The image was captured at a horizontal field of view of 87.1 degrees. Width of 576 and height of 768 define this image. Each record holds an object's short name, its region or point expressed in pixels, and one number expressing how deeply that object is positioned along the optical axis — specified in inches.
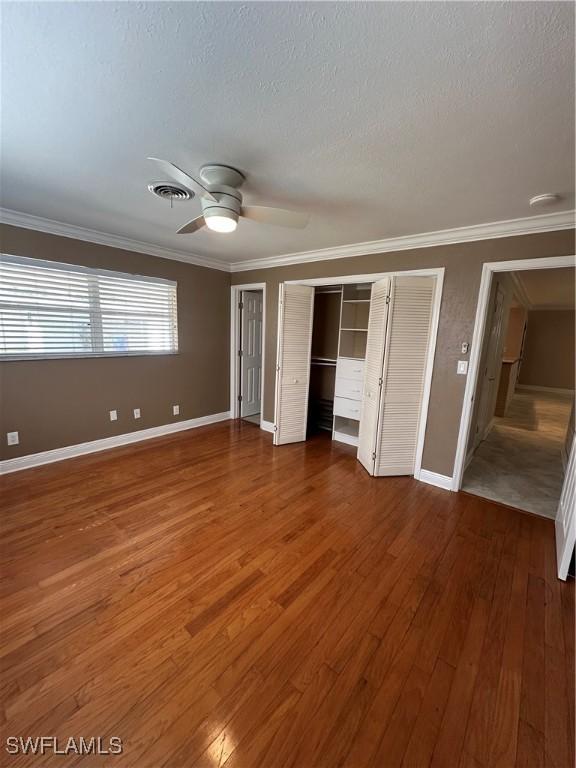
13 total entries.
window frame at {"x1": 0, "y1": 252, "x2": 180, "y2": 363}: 115.5
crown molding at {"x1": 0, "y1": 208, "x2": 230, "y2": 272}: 112.1
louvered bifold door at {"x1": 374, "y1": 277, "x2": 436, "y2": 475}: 119.3
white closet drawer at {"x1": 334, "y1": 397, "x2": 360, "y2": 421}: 161.5
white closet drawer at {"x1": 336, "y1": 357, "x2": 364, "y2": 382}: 157.2
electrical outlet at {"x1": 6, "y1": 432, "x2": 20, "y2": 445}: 118.5
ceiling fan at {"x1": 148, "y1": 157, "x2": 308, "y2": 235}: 72.2
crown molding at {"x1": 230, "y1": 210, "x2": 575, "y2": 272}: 93.4
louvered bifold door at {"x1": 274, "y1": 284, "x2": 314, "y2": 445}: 150.3
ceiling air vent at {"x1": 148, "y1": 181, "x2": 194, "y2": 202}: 81.6
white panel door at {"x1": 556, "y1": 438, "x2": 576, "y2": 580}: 76.3
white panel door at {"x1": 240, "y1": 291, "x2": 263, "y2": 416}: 199.3
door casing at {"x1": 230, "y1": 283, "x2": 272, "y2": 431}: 181.0
